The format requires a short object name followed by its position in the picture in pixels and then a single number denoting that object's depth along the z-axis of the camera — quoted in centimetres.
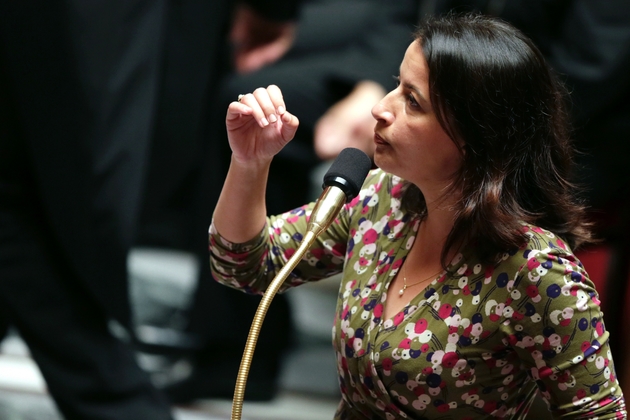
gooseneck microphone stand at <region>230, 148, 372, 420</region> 490
